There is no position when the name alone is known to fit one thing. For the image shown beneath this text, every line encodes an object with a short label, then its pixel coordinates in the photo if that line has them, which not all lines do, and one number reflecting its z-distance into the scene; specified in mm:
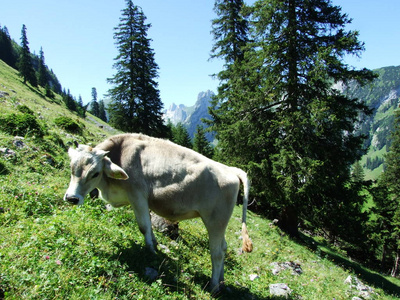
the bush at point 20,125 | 9188
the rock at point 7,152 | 7109
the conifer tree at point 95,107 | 96312
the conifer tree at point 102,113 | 103000
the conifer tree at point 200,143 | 40969
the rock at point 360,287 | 8230
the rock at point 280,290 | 5527
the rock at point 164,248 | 5179
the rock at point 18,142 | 7965
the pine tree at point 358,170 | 76812
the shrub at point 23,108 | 13288
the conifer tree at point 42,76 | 80562
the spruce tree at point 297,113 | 11344
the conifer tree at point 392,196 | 26453
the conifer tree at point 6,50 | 83312
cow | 4344
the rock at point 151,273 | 3921
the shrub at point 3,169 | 6240
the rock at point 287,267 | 7746
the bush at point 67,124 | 14737
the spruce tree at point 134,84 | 25172
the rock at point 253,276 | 5987
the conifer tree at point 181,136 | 48975
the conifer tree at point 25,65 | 56009
